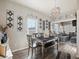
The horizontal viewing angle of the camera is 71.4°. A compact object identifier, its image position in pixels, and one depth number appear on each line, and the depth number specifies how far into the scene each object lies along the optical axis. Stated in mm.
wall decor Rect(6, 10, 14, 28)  2664
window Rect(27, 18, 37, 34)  3435
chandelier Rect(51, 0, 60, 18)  2325
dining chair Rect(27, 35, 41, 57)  2488
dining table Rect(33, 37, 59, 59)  2232
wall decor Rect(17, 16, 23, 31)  2991
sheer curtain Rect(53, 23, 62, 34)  5280
